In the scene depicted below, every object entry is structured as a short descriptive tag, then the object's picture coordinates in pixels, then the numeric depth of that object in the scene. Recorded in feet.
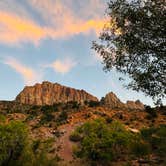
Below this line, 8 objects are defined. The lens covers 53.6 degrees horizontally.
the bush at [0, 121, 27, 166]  67.24
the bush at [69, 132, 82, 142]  96.82
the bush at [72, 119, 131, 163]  79.44
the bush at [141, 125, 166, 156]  83.11
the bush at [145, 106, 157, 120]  122.33
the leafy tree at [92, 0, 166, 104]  30.26
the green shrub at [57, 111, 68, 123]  121.79
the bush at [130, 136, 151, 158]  81.94
